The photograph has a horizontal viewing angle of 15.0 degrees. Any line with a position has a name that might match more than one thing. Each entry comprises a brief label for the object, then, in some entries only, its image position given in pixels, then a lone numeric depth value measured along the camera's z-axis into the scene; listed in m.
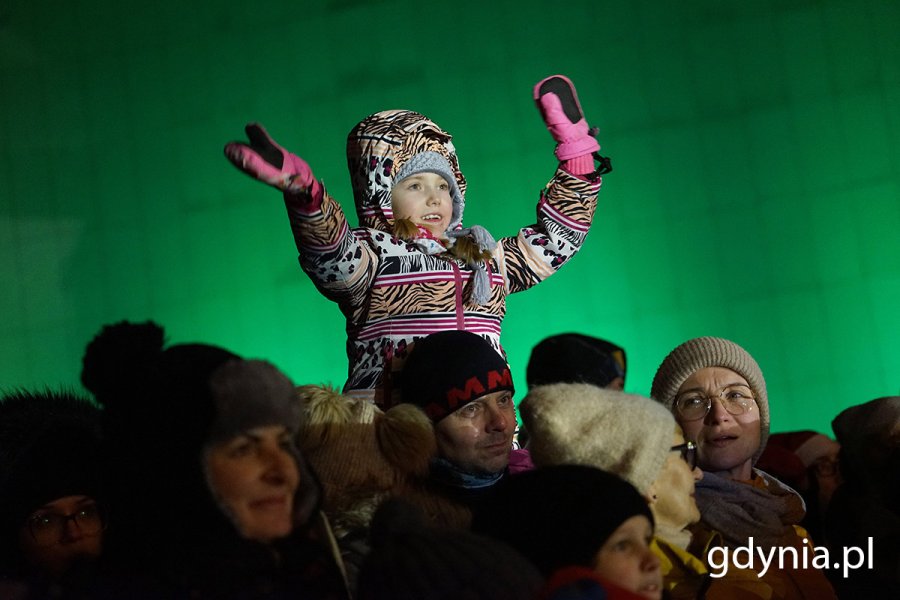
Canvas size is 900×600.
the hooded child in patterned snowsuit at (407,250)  5.96
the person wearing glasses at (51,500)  5.50
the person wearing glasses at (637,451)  5.55
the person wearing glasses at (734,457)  5.77
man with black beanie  5.78
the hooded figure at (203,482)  5.18
